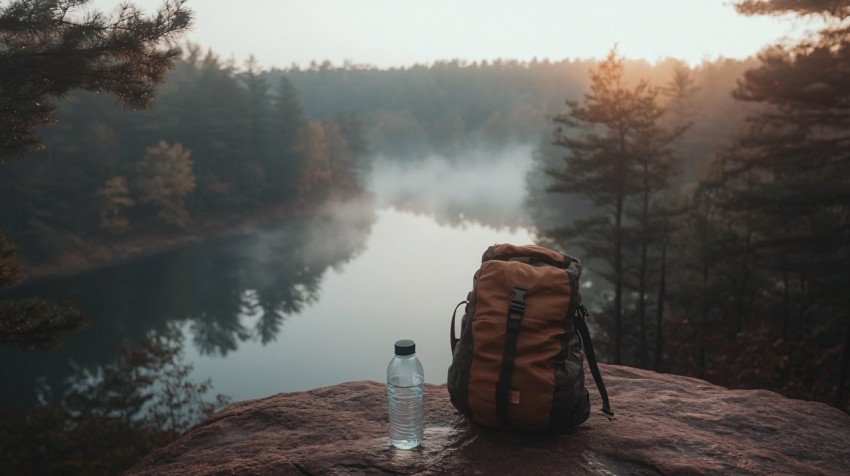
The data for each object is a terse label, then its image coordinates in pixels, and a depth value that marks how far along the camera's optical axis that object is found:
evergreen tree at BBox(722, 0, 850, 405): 8.49
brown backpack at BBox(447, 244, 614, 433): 2.68
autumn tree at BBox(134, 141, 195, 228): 38.53
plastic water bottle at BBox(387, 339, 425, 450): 2.87
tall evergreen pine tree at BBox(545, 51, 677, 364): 14.37
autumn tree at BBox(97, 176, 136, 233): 35.58
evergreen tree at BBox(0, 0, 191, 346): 5.83
